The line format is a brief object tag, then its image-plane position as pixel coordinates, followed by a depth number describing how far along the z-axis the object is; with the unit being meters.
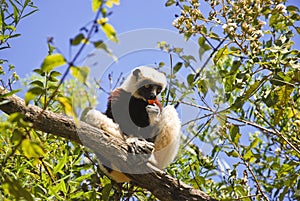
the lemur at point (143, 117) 7.20
